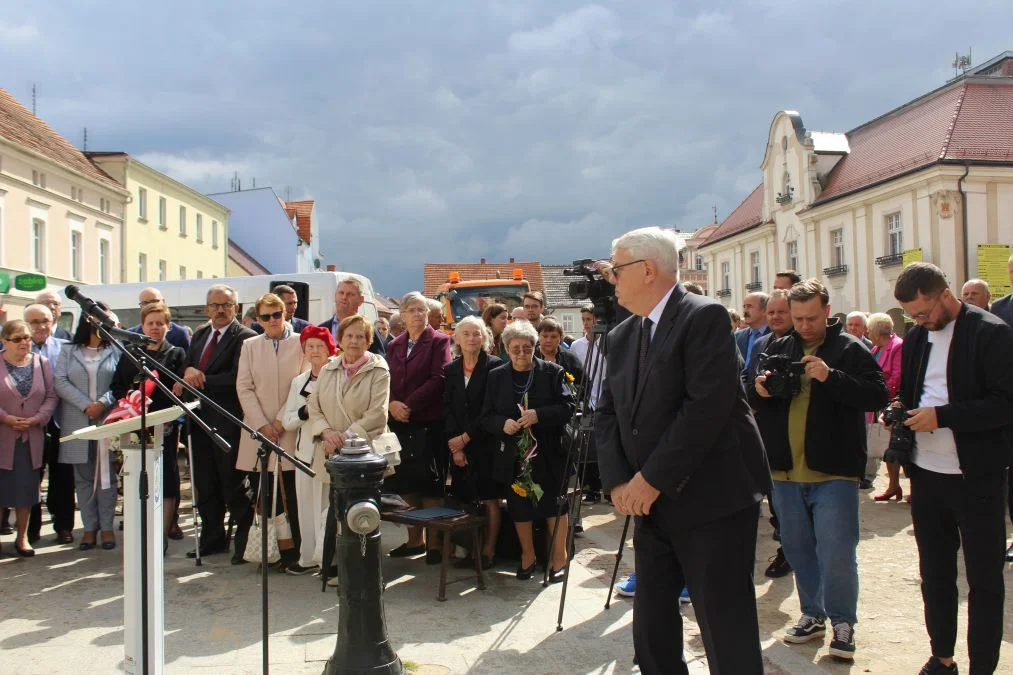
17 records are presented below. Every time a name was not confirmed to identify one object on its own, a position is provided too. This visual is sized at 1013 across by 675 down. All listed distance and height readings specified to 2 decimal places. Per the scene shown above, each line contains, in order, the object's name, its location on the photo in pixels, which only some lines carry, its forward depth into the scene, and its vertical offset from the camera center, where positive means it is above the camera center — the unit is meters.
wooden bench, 5.64 -1.17
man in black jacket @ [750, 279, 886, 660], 4.42 -0.52
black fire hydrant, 3.78 -0.97
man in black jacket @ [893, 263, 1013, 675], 3.80 -0.51
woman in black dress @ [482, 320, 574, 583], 6.14 -0.53
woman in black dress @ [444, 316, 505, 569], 6.49 -0.54
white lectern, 3.67 -0.90
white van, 14.12 +1.14
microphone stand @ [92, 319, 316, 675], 3.47 -0.41
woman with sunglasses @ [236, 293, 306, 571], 6.60 -0.16
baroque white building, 26.06 +5.39
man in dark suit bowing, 3.07 -0.42
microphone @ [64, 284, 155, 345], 3.77 +0.22
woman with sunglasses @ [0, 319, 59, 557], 6.97 -0.45
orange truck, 17.55 +1.32
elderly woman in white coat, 6.31 -0.66
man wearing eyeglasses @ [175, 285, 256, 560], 6.97 -0.38
